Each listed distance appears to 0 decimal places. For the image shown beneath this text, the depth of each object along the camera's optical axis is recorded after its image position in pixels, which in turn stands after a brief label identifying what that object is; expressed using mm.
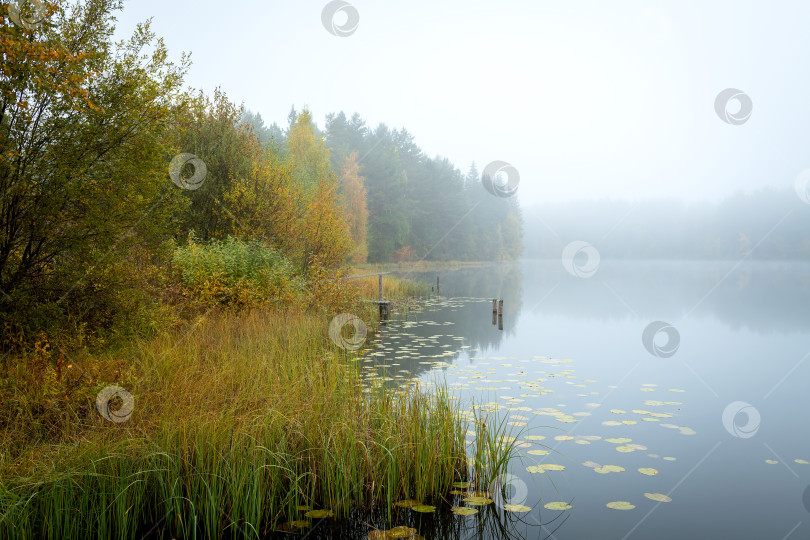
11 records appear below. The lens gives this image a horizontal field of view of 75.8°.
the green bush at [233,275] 11398
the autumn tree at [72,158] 5414
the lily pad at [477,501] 4969
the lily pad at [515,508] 5079
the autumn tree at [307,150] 37753
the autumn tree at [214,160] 16484
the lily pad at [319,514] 4602
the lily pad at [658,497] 5598
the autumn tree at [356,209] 47500
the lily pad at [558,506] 5297
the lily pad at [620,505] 5320
